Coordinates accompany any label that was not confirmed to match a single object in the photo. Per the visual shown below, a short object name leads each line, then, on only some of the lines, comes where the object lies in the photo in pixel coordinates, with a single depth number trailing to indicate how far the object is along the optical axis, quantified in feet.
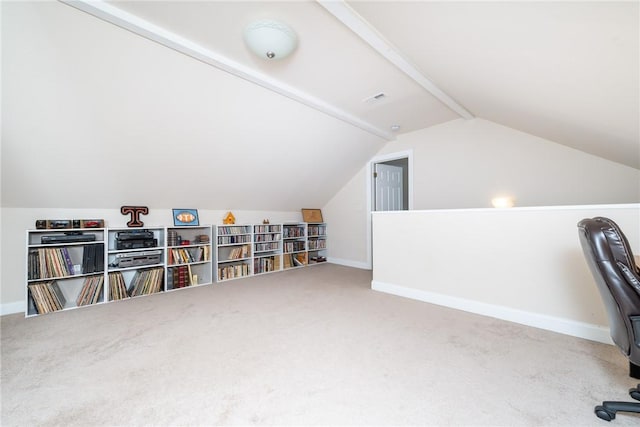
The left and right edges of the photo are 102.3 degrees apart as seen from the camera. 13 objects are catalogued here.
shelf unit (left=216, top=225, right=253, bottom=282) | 13.66
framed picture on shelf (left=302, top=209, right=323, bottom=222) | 18.02
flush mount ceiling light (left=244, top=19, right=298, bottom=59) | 5.96
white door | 16.40
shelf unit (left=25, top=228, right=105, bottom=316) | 8.87
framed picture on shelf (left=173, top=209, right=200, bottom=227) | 12.71
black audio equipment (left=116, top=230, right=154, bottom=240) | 10.74
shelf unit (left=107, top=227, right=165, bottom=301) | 10.46
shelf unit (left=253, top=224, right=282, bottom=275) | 15.14
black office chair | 3.73
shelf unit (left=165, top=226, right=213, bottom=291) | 12.00
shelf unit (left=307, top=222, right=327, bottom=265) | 18.07
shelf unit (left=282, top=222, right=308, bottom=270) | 16.60
